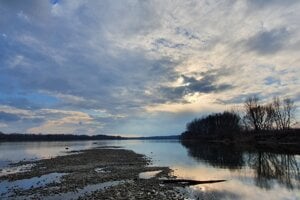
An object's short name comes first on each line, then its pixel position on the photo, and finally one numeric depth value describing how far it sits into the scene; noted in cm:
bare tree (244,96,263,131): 7648
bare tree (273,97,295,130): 7308
